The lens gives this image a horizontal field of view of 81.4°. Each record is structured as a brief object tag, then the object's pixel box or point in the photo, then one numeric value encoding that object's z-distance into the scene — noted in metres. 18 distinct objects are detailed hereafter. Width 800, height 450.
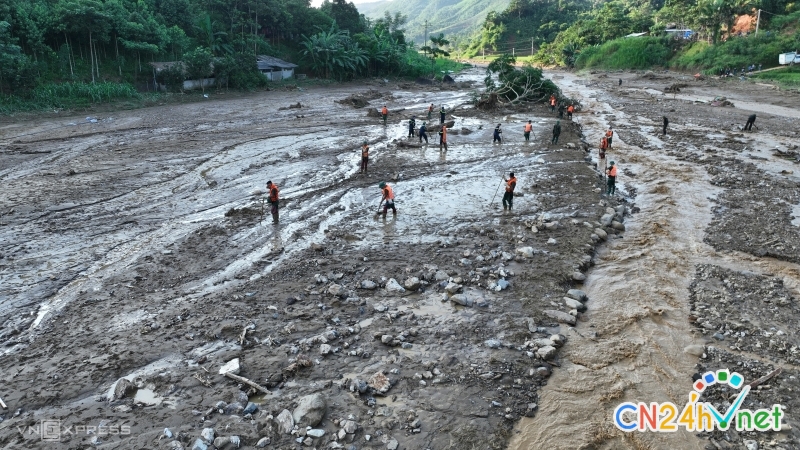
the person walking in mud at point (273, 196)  12.67
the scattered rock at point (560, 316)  8.48
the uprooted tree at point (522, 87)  35.03
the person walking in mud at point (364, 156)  17.50
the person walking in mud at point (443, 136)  21.22
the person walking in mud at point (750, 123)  23.48
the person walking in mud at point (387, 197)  12.90
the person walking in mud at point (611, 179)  14.54
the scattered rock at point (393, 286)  9.47
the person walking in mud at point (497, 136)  22.67
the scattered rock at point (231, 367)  7.02
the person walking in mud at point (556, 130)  21.68
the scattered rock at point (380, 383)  6.71
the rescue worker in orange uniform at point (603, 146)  19.70
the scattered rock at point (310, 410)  6.05
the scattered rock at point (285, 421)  5.95
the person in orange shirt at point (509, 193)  13.48
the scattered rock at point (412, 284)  9.45
